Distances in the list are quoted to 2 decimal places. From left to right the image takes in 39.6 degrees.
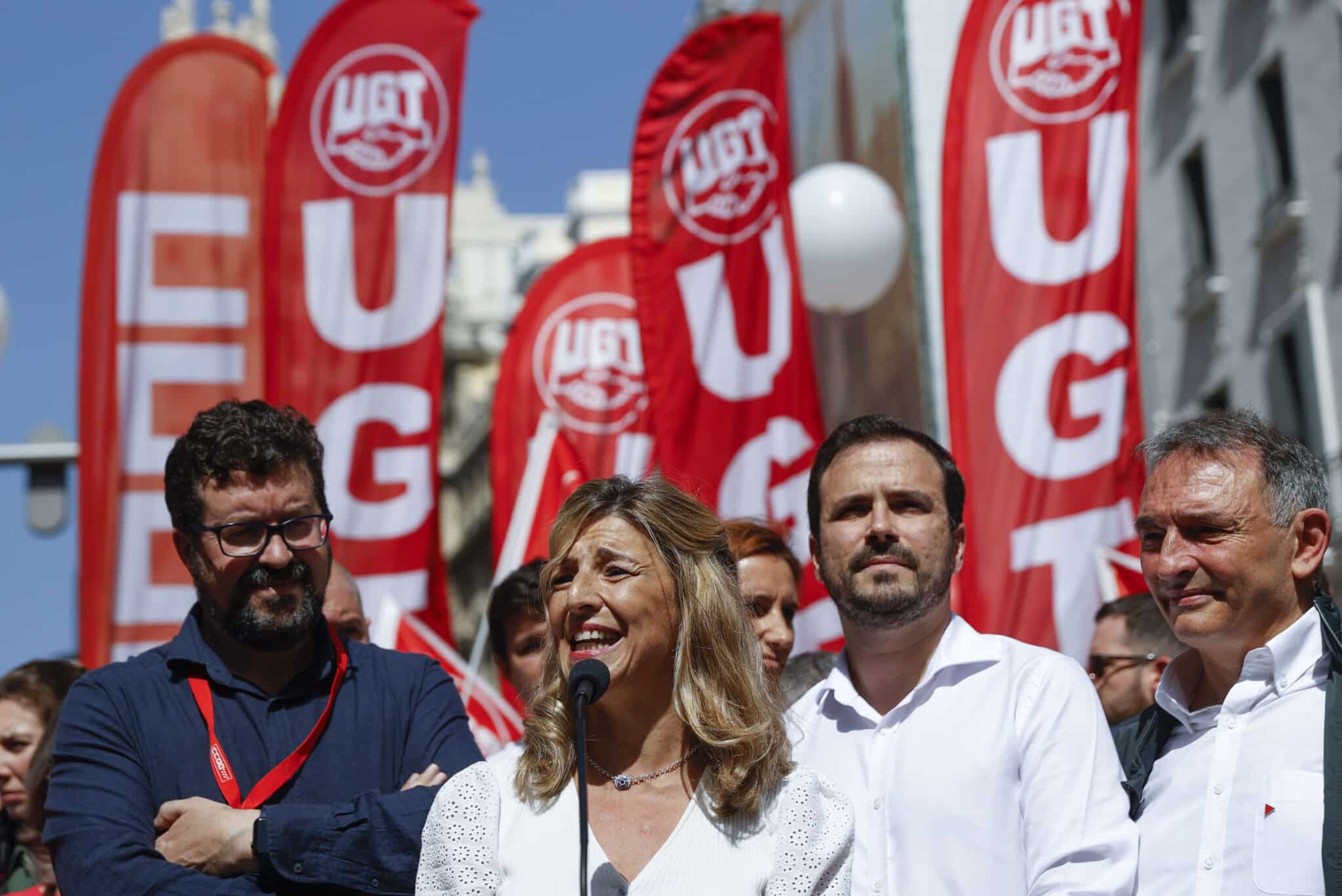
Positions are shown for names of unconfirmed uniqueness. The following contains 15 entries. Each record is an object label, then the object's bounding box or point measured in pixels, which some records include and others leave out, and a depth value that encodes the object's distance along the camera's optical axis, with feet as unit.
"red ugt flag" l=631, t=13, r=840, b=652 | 30.76
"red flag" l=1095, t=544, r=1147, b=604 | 25.70
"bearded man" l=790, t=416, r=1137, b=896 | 13.85
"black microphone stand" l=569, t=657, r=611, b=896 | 11.71
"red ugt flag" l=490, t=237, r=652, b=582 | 37.70
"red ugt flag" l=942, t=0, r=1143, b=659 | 26.50
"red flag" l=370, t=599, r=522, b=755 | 28.14
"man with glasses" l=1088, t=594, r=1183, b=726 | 20.51
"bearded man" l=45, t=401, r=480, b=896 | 13.26
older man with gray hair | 13.47
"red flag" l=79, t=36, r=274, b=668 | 29.48
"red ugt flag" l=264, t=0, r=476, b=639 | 29.96
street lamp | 48.16
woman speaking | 12.14
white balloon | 35.73
